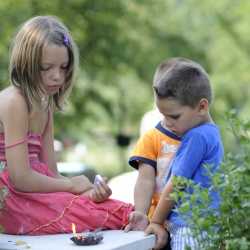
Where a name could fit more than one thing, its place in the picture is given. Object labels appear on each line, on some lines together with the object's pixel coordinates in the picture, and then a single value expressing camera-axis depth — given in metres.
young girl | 4.69
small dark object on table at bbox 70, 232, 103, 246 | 4.21
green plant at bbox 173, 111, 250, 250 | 3.67
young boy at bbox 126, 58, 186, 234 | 5.05
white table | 4.20
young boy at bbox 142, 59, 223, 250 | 4.71
